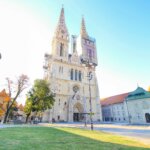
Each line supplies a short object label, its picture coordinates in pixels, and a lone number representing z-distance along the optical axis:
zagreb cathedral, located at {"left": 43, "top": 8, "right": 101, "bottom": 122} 46.14
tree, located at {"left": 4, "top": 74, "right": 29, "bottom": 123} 30.86
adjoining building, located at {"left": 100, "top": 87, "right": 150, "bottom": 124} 37.50
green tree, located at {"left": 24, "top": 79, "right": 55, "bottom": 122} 33.72
